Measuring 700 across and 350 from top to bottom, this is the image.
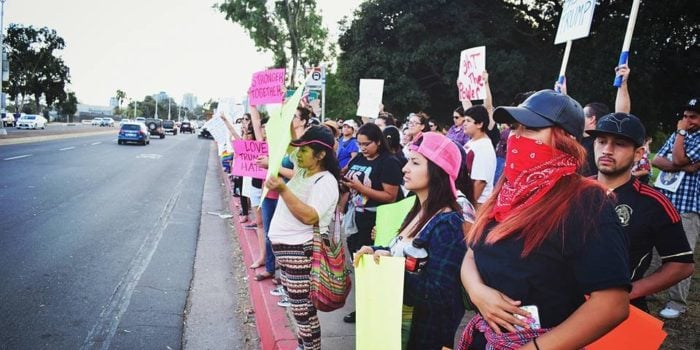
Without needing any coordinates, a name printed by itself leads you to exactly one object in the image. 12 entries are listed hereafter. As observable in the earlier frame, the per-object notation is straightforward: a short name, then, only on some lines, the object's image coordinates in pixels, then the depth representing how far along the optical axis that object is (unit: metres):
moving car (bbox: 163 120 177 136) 60.12
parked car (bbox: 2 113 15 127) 47.41
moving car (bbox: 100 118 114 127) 75.58
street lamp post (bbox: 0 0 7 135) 28.95
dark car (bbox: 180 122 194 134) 69.44
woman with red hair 1.41
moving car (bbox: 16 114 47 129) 44.44
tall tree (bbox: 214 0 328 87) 30.36
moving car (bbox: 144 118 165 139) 46.16
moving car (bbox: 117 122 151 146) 29.94
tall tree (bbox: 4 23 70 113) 71.56
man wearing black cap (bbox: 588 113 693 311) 2.40
